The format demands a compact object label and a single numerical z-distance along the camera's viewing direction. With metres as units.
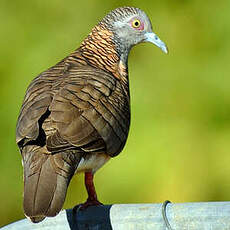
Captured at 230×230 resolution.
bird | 7.90
